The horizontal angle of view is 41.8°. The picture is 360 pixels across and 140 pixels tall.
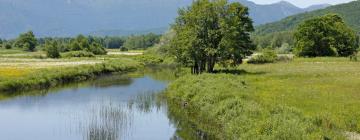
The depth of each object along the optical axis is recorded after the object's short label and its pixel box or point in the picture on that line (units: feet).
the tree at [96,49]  480.03
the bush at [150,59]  380.17
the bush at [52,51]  377.30
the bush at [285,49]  476.25
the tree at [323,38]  291.99
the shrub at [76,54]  407.30
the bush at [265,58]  282.15
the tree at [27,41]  519.52
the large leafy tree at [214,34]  180.14
